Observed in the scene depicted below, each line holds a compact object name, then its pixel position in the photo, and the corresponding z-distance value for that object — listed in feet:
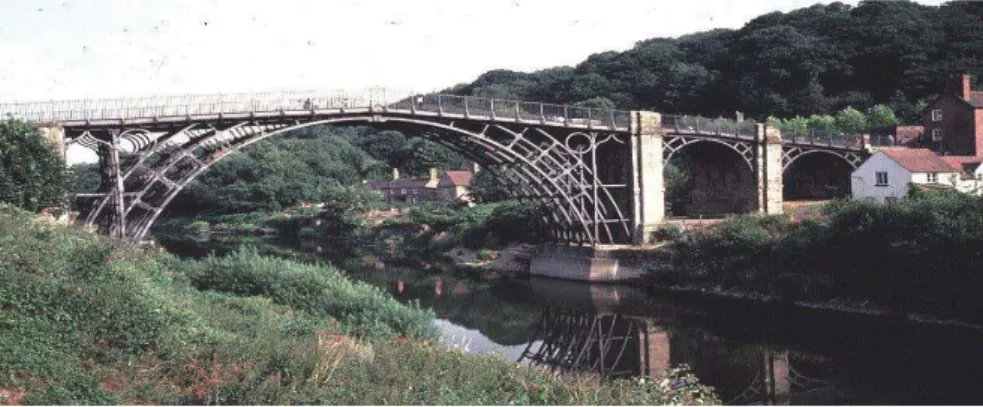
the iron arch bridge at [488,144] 101.65
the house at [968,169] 136.15
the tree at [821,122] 216.95
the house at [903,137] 182.60
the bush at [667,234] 142.72
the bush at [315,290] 71.10
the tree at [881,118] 216.74
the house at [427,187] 300.61
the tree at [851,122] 211.41
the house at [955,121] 170.81
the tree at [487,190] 233.96
